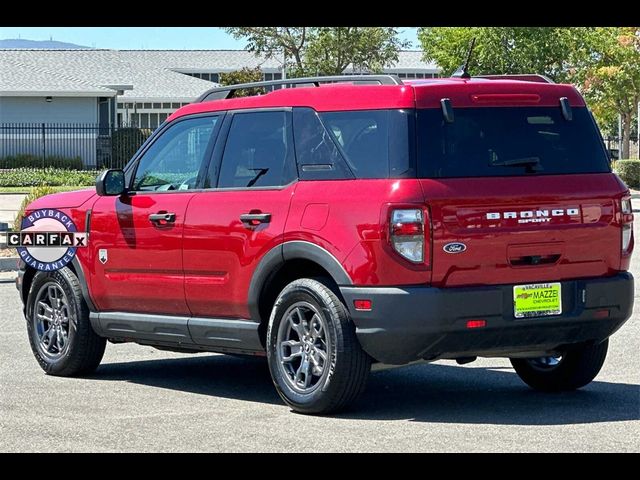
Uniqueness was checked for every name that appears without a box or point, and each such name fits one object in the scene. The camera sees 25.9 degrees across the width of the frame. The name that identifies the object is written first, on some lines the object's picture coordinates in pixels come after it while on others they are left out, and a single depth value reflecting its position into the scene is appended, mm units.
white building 55312
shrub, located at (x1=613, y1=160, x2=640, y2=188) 46000
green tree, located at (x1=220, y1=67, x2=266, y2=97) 65062
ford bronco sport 8086
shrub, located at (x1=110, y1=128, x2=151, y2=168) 50531
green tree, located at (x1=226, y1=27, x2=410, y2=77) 65250
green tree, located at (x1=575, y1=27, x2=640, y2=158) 59281
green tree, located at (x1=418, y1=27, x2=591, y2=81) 55469
